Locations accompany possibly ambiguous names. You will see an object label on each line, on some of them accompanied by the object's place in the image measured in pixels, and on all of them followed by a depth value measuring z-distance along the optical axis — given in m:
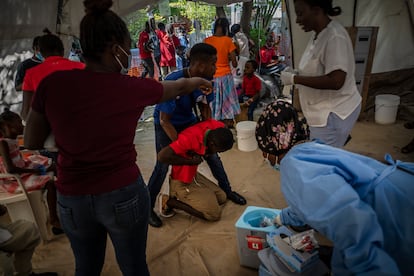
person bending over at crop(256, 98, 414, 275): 0.91
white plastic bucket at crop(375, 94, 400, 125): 4.23
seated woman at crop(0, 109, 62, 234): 2.00
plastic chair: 2.04
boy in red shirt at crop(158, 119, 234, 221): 1.98
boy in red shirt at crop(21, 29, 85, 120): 2.13
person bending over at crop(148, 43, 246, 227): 2.04
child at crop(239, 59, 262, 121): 4.34
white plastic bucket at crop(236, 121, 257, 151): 3.63
